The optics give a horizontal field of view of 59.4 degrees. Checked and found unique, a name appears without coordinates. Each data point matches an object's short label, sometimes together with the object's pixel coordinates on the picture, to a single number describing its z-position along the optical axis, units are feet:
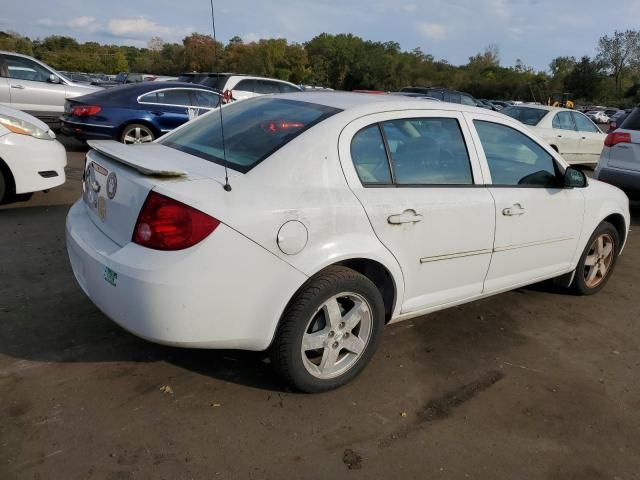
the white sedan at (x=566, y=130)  37.96
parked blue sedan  31.83
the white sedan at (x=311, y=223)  8.41
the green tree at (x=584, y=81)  209.36
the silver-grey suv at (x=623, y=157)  25.36
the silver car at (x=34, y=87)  36.94
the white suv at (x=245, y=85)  41.14
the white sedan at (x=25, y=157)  18.69
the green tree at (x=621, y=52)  264.11
